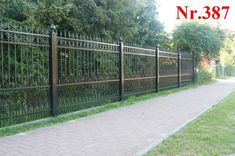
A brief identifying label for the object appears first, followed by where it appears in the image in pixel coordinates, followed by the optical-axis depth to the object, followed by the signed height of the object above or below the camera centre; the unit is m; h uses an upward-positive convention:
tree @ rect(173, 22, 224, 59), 19.37 +2.37
